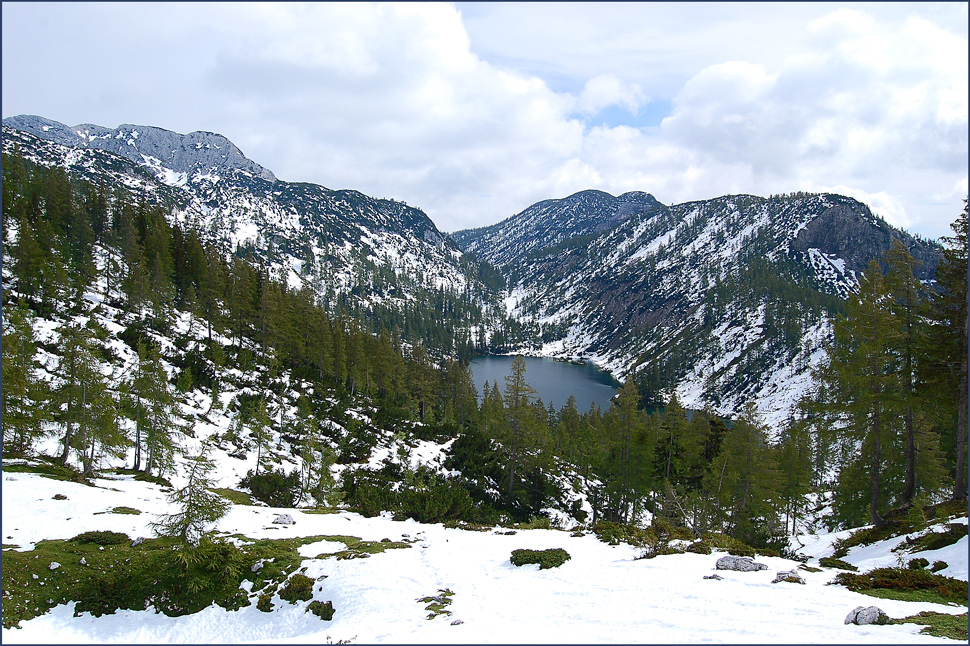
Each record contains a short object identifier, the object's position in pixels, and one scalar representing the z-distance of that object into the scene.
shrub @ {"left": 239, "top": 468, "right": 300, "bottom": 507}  30.80
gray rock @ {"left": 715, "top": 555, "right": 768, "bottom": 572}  14.65
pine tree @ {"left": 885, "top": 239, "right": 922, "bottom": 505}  20.88
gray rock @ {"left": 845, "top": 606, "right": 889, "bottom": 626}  9.63
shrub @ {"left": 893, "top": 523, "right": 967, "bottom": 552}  14.52
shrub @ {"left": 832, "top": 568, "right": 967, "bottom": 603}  11.34
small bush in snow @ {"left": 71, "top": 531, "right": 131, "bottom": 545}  17.66
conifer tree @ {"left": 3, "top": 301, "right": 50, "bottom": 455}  24.17
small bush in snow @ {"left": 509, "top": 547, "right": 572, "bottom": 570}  16.16
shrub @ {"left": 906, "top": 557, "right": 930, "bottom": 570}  13.52
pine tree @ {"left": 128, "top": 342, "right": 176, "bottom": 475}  29.94
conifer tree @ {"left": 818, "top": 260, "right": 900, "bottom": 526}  21.06
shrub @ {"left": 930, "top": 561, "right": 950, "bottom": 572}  13.12
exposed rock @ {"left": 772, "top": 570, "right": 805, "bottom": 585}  13.25
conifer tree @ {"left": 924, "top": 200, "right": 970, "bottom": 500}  18.62
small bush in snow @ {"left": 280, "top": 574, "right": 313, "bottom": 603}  14.46
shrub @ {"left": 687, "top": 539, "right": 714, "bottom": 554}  16.89
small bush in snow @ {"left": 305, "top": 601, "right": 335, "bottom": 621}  13.42
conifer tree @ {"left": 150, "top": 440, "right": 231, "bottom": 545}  15.27
